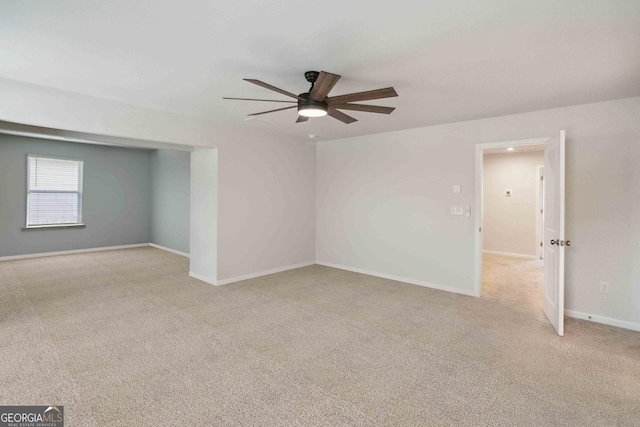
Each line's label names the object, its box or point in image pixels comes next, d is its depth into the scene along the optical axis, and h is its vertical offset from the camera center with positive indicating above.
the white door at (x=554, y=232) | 3.20 -0.16
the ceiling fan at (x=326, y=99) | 2.42 +0.97
